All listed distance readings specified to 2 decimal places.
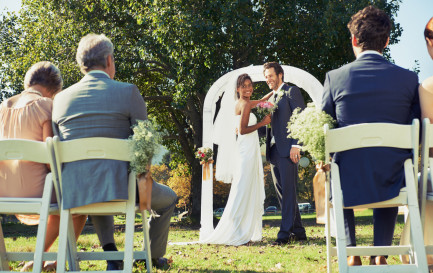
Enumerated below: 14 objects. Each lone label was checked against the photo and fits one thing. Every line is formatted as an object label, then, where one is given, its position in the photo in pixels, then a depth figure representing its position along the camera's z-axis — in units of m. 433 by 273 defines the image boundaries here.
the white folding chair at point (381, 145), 3.30
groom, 7.05
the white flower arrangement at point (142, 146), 3.46
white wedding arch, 8.21
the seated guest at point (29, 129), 4.00
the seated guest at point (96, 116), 3.54
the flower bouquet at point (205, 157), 8.24
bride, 7.56
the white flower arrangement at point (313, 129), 3.52
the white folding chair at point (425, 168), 3.39
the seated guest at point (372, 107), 3.45
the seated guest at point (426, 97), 3.59
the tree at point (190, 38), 14.09
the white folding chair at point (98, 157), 3.49
